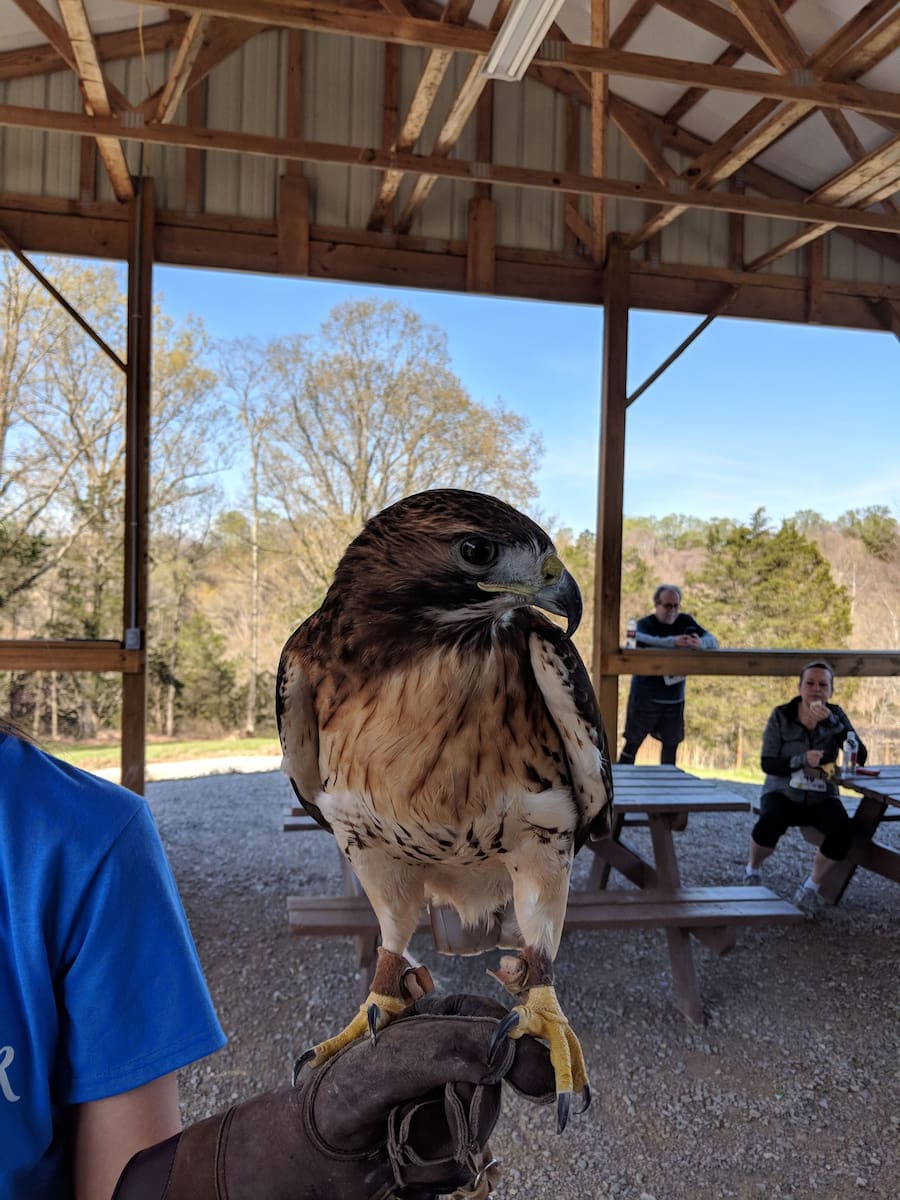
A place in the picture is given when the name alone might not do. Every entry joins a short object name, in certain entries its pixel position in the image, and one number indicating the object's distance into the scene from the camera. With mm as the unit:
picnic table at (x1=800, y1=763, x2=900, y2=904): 4930
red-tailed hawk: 1067
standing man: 7156
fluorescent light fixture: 2906
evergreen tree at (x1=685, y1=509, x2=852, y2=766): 11180
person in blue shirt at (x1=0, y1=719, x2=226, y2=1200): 1108
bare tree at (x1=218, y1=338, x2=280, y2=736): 10633
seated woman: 5055
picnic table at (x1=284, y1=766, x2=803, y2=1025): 3592
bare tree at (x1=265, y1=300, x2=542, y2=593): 10344
